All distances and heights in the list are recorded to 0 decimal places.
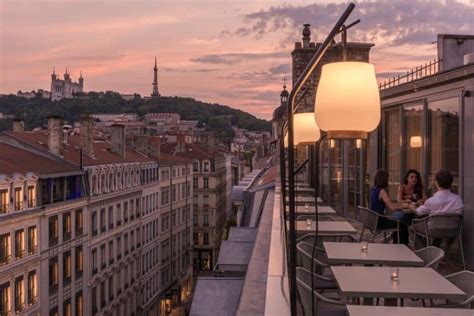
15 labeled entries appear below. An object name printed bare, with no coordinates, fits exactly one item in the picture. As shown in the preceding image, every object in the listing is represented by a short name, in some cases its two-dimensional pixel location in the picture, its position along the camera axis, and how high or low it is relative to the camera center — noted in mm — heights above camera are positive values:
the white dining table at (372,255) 5227 -867
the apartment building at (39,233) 23094 -3213
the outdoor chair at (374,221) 7770 -828
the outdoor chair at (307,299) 4074 -948
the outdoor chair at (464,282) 4375 -933
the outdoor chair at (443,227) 7160 -828
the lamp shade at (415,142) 9461 +214
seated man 7238 -530
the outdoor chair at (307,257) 5659 -970
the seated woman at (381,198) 8137 -570
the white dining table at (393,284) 4055 -875
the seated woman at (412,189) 8578 -465
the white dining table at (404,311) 3525 -891
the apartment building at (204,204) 60094 -4692
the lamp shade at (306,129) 6223 +266
